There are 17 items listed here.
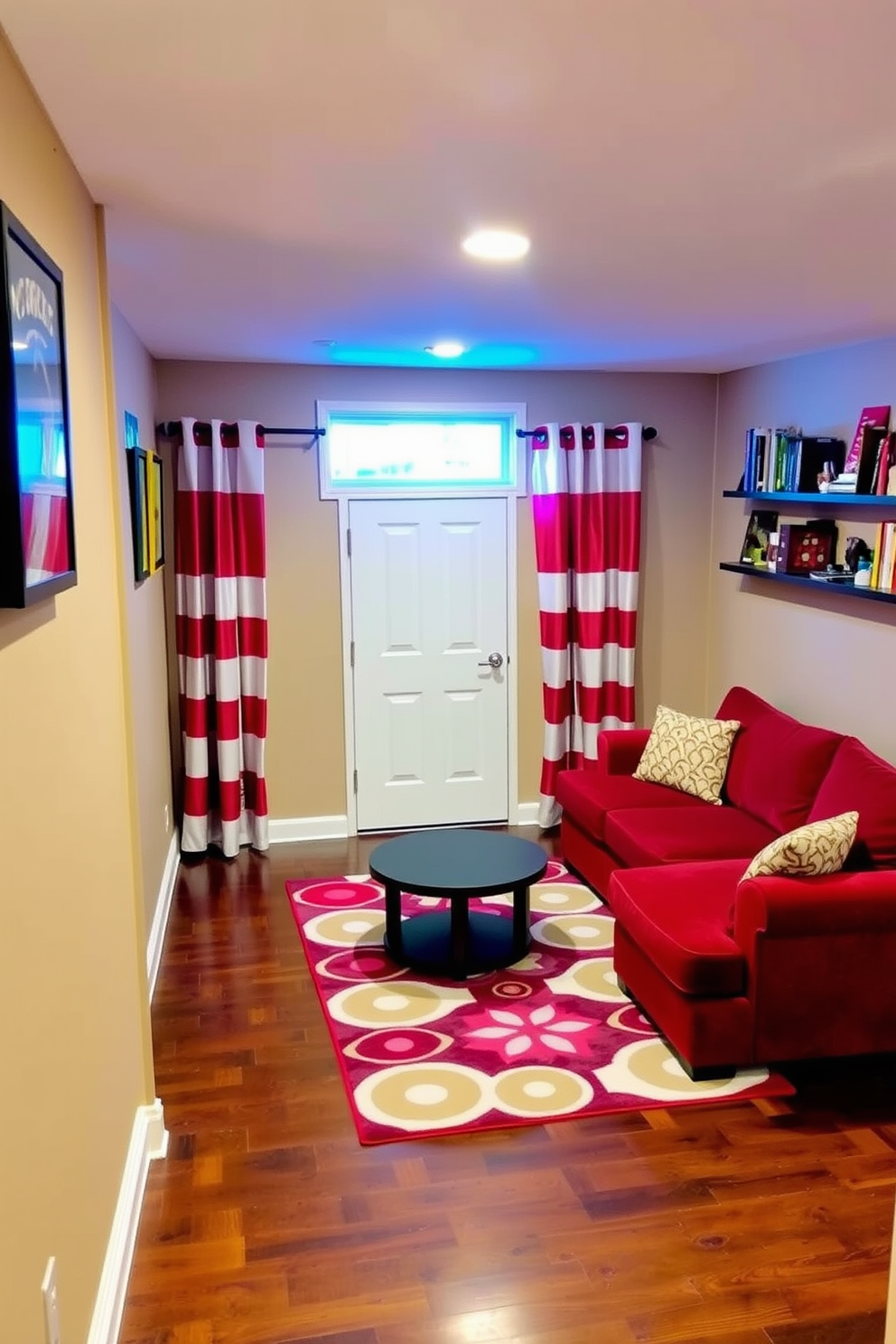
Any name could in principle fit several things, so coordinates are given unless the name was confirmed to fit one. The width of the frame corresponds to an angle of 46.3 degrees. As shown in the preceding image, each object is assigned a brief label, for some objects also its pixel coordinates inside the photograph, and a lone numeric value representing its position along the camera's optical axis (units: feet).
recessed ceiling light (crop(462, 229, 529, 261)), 8.60
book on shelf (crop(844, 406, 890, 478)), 13.71
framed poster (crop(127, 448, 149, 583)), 12.33
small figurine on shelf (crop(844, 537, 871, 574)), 14.09
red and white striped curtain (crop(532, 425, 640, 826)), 17.94
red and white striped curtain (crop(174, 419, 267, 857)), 16.67
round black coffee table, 12.70
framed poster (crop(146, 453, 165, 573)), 14.37
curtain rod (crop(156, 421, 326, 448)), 16.42
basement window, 17.74
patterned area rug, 10.26
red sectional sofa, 10.18
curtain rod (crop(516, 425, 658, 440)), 17.93
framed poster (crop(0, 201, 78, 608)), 4.68
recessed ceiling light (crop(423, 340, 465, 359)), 14.76
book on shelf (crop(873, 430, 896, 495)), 13.12
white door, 17.99
